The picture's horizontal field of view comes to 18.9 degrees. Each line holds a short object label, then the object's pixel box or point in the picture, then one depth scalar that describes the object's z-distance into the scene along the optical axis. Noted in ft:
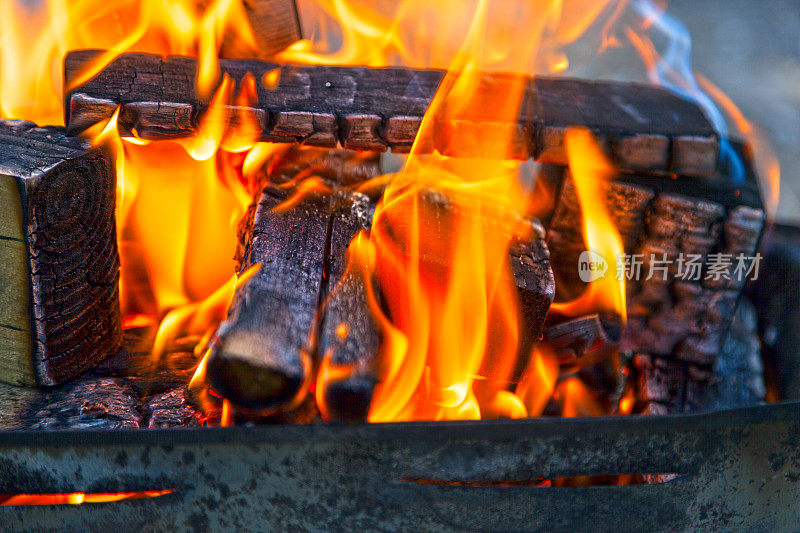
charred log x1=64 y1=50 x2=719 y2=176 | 3.18
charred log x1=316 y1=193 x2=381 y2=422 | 2.94
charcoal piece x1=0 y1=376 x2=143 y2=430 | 3.06
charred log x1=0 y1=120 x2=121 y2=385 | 3.04
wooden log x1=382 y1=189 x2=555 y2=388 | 3.10
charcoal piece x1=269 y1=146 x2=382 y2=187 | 3.26
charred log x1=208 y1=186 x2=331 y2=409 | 2.93
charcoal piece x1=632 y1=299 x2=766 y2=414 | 3.36
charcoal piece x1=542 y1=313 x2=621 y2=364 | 3.23
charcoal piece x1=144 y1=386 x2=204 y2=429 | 3.07
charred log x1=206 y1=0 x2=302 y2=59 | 3.37
